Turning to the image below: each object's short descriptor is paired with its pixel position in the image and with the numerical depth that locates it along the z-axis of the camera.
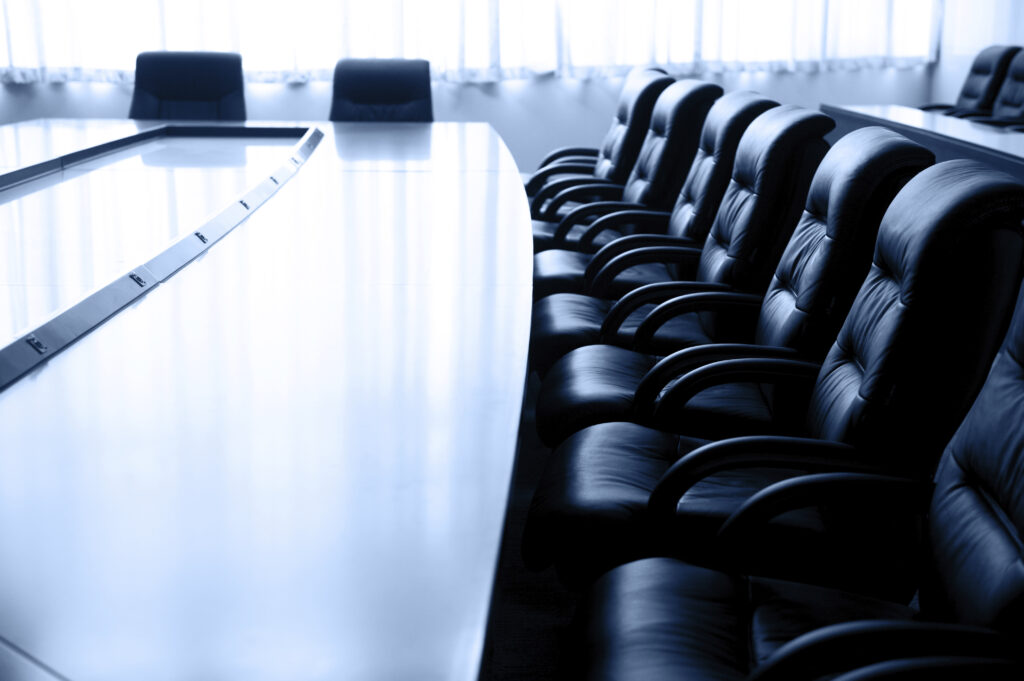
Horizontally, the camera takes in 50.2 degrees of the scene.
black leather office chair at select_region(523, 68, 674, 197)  4.41
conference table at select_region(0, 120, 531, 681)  0.95
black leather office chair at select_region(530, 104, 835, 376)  2.69
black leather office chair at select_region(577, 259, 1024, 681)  1.19
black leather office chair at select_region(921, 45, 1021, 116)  6.33
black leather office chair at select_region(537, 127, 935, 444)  2.10
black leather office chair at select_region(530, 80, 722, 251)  3.82
